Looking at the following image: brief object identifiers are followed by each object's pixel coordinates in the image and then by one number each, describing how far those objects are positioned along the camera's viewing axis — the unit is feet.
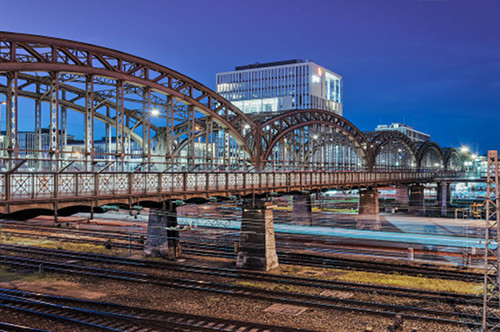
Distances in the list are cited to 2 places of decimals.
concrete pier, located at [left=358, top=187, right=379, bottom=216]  194.18
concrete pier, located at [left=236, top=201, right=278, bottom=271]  101.91
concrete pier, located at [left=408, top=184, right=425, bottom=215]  288.71
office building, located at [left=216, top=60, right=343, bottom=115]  469.57
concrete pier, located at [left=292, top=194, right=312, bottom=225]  177.47
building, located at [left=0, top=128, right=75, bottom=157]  173.00
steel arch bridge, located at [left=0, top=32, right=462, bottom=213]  63.82
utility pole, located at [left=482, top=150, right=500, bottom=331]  57.26
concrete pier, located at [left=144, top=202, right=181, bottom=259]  106.83
